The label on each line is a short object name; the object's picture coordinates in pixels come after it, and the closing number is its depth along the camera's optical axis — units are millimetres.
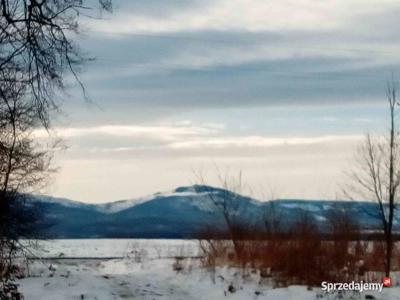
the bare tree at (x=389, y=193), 24391
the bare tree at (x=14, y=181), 10805
